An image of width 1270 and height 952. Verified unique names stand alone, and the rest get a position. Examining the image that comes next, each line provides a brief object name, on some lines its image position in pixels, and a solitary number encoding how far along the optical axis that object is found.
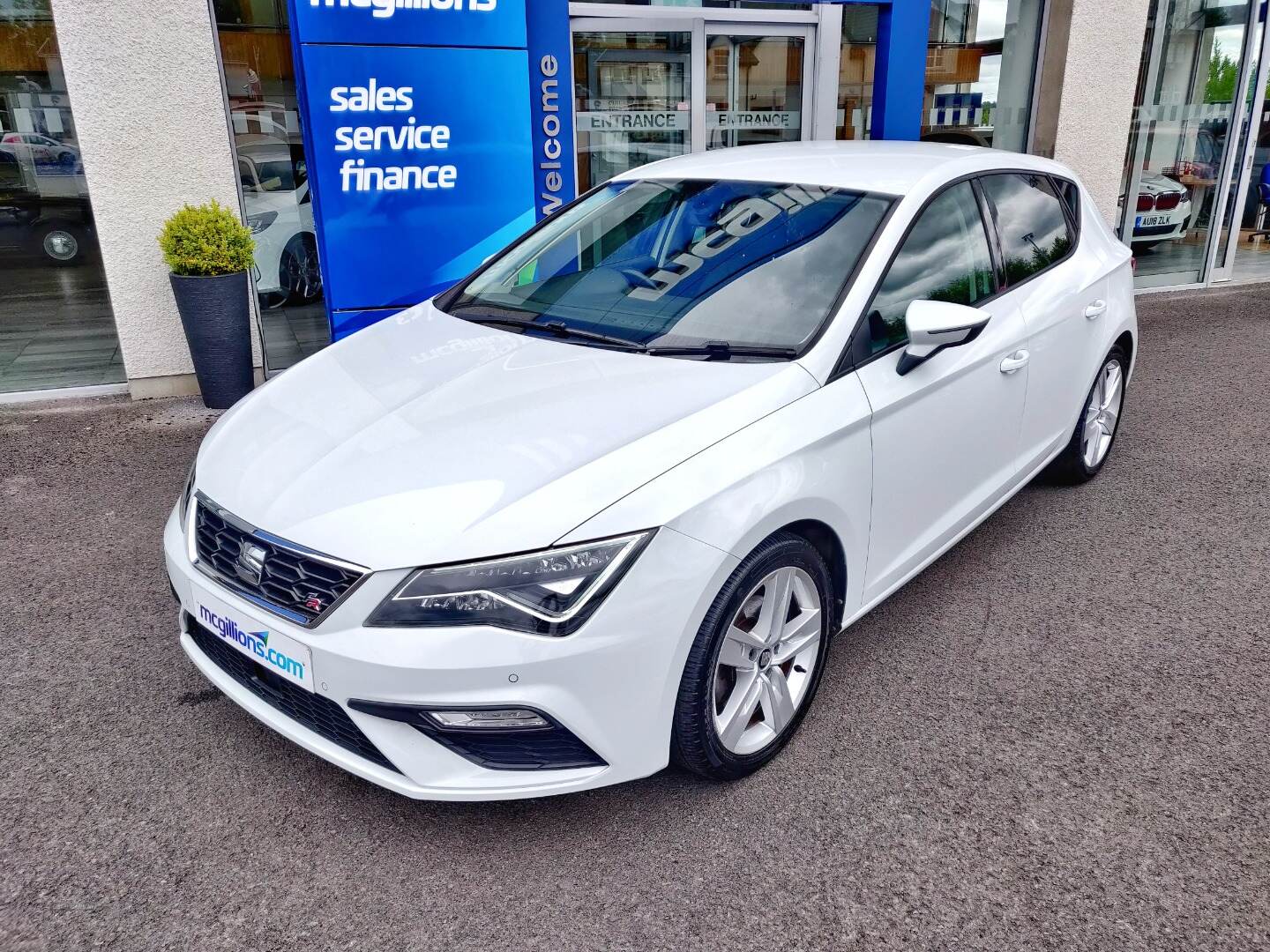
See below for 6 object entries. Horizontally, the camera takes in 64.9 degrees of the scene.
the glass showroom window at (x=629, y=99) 7.52
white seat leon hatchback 2.25
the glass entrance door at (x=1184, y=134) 9.87
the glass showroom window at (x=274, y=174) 6.32
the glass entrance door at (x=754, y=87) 7.95
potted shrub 5.79
